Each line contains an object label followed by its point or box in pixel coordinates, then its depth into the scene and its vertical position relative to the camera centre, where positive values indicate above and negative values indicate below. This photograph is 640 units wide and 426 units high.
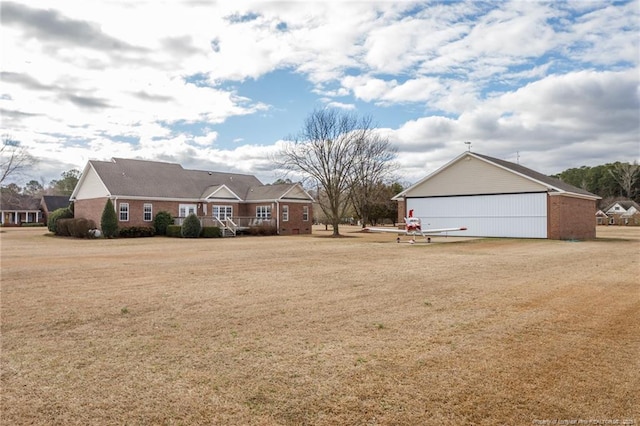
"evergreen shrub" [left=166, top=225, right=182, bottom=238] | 33.48 -0.91
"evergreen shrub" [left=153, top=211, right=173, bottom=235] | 35.09 -0.32
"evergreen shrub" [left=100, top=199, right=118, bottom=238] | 31.64 -0.18
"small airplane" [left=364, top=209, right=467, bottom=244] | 27.12 -0.60
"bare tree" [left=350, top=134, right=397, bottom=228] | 52.06 +4.69
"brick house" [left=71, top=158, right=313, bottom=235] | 34.72 +1.78
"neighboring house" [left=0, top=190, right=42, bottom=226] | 66.44 +1.69
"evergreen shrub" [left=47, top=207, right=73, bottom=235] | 37.12 +0.33
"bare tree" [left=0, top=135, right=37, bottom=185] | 49.19 +5.72
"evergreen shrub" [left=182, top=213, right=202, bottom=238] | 32.31 -0.61
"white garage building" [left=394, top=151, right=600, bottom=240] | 28.20 +0.91
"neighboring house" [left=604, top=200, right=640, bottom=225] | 77.06 +0.26
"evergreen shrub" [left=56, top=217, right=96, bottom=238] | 31.97 -0.46
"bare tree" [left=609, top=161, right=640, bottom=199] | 88.88 +7.49
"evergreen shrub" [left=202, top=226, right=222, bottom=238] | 33.41 -0.94
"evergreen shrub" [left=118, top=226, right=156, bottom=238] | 32.81 -0.91
